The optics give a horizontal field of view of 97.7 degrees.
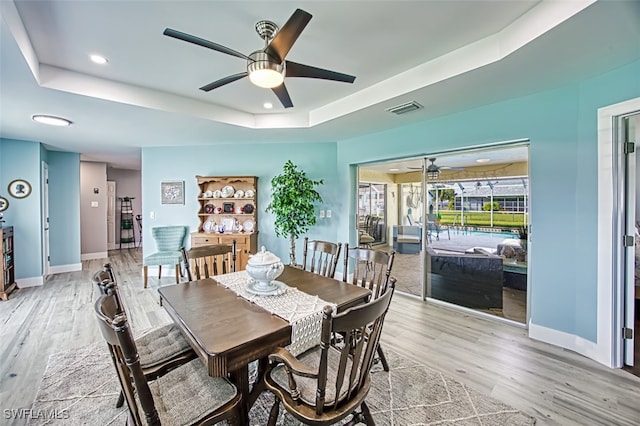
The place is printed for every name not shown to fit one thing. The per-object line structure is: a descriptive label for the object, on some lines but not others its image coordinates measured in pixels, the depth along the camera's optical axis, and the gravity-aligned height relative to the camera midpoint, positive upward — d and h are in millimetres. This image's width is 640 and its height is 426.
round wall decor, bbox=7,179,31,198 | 4543 +402
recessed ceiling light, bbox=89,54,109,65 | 2389 +1337
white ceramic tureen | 1955 -421
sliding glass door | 3340 -204
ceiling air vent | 3082 +1187
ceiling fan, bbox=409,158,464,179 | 3872 +596
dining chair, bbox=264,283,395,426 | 1191 -872
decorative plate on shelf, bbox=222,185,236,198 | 5203 +375
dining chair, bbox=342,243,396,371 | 2146 -462
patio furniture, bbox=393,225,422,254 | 4571 -474
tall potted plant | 4516 +162
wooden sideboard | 4949 +93
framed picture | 5359 +389
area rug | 1826 -1346
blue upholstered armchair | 4590 -612
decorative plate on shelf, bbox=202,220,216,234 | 5205 -259
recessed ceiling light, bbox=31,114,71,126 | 3377 +1155
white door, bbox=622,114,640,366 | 2369 -315
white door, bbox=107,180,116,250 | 7973 -74
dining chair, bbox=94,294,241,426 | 1021 -900
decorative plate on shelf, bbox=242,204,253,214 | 5145 +57
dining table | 1347 -623
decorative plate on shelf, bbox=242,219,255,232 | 5113 -239
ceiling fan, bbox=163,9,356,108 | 1577 +1002
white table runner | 1597 -606
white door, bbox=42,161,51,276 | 4961 -154
